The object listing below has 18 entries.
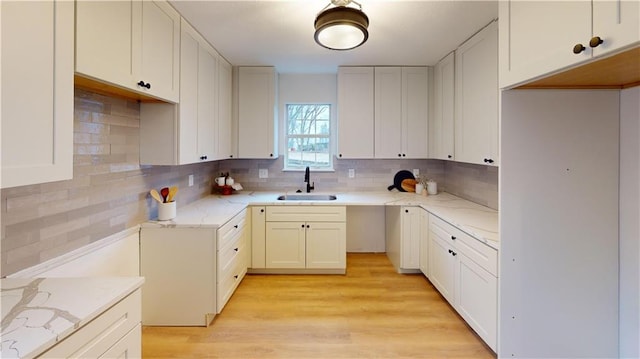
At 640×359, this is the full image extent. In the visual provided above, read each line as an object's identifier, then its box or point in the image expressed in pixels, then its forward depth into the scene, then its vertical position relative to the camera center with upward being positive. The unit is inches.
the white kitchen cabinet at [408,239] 119.4 -24.3
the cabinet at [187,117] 86.0 +20.1
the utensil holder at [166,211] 87.9 -9.7
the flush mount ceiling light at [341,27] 68.9 +38.3
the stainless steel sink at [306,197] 139.2 -8.2
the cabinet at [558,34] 35.9 +21.9
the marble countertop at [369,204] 84.3 -10.2
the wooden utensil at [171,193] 91.2 -4.3
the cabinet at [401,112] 135.2 +33.0
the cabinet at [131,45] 51.8 +29.6
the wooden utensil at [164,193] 90.3 -4.2
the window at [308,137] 154.8 +23.7
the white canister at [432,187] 139.5 -2.9
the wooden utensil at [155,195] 86.0 -4.7
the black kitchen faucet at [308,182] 142.6 -0.8
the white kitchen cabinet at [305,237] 120.4 -24.2
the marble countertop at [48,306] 32.3 -17.6
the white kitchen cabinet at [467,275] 70.6 -27.7
